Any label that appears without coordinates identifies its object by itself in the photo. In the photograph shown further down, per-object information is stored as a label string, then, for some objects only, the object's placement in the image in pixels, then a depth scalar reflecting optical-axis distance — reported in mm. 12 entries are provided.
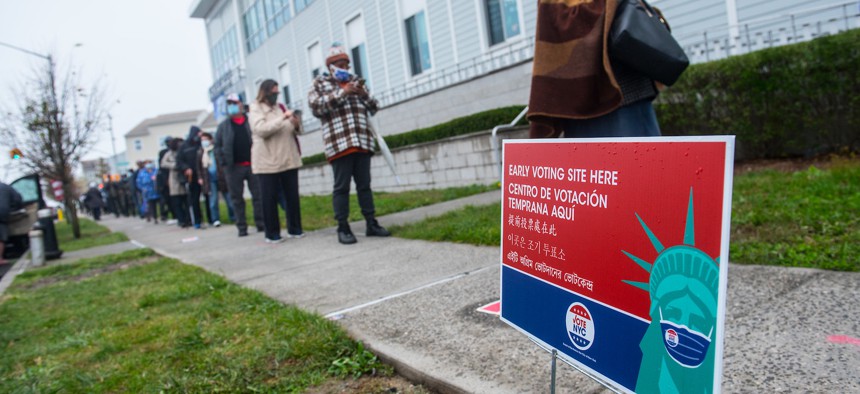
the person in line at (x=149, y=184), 17814
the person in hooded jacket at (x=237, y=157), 8742
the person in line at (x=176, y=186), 13125
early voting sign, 1345
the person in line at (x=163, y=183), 14852
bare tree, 17375
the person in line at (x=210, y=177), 11719
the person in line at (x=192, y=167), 12203
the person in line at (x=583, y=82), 2684
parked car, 10838
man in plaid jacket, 5988
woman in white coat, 7102
